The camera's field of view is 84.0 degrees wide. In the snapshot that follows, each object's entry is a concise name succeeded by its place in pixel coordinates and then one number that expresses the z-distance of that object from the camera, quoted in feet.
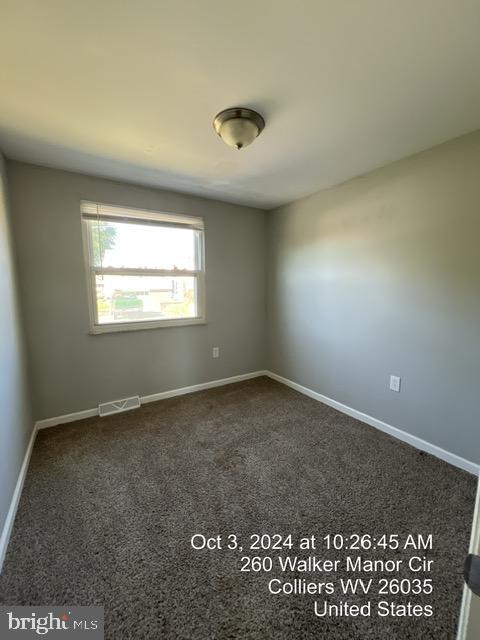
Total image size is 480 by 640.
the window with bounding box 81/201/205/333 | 8.28
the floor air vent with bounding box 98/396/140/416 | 8.63
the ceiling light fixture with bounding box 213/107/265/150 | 4.88
